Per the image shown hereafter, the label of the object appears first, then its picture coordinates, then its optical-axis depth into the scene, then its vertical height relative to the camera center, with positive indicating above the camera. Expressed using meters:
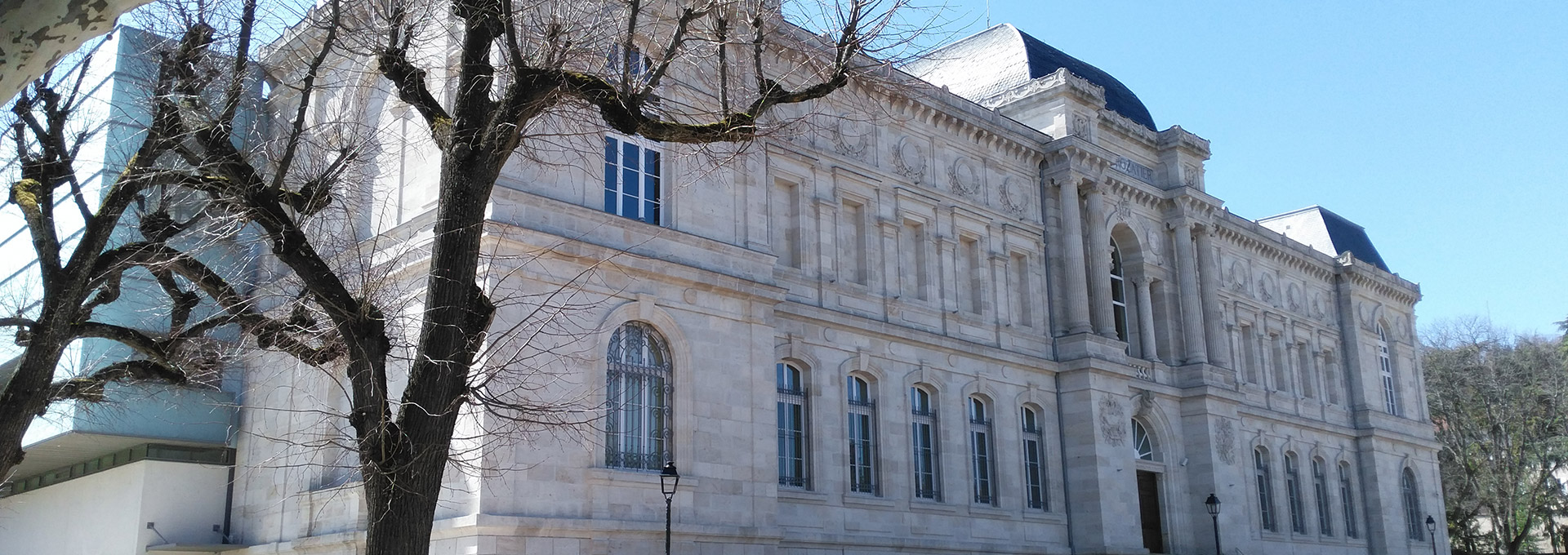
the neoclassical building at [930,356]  19.89 +6.07
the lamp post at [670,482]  18.27 +2.49
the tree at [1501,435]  52.41 +8.38
